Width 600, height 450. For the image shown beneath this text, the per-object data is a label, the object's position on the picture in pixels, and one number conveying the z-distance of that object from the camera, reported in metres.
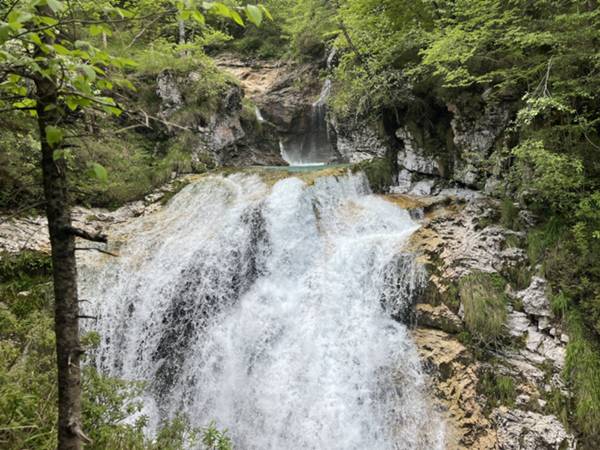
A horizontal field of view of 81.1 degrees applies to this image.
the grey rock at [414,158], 10.38
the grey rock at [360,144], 11.85
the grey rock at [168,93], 12.90
